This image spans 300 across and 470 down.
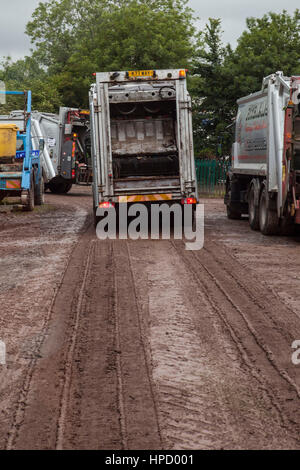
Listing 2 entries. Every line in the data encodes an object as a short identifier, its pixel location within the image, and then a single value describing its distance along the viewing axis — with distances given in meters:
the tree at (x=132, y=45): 45.75
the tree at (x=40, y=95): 41.11
